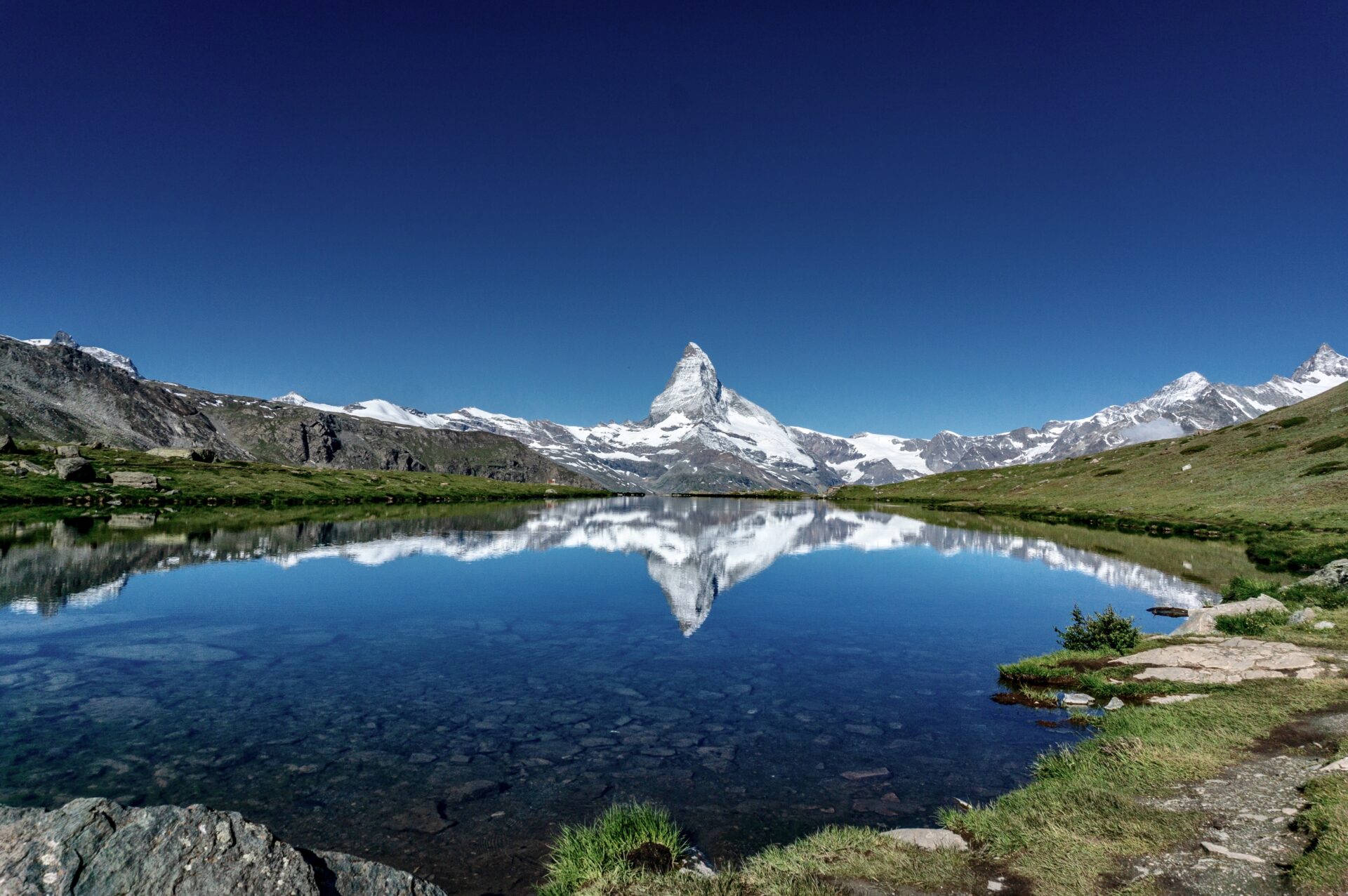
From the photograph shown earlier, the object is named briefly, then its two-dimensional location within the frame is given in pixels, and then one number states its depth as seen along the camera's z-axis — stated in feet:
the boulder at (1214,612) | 94.48
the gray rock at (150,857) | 23.93
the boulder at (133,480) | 377.09
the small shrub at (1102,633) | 88.12
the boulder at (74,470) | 360.28
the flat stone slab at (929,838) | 37.70
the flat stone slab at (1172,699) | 63.46
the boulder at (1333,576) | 114.62
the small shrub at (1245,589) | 112.88
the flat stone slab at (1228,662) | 68.18
